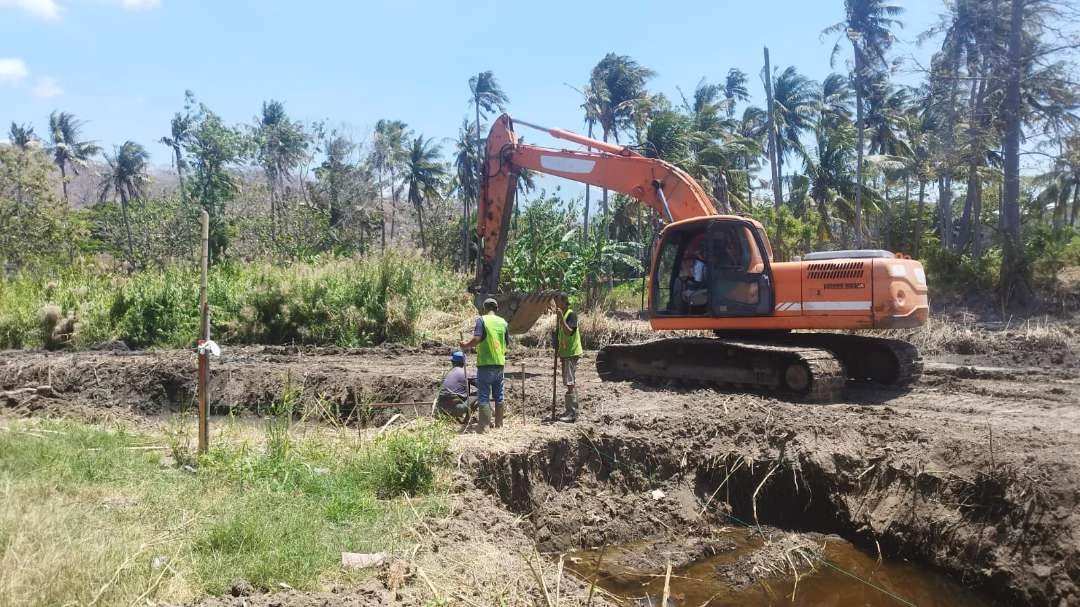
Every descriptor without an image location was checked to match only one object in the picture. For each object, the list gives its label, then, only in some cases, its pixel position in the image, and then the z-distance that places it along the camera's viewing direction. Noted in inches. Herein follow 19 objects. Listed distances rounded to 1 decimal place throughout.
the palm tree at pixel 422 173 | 1856.5
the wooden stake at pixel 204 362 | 268.7
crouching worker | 359.3
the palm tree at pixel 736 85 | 1724.9
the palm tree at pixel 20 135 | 2221.9
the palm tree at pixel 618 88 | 1411.2
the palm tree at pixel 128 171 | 1929.1
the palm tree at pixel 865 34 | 1182.9
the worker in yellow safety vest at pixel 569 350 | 364.5
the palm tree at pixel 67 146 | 2274.9
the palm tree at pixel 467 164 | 1784.0
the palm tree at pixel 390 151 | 1813.5
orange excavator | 394.3
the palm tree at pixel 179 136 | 1363.7
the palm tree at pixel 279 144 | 1706.4
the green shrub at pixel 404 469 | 265.0
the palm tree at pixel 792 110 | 1477.6
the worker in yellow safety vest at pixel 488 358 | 325.1
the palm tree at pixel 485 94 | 1658.5
